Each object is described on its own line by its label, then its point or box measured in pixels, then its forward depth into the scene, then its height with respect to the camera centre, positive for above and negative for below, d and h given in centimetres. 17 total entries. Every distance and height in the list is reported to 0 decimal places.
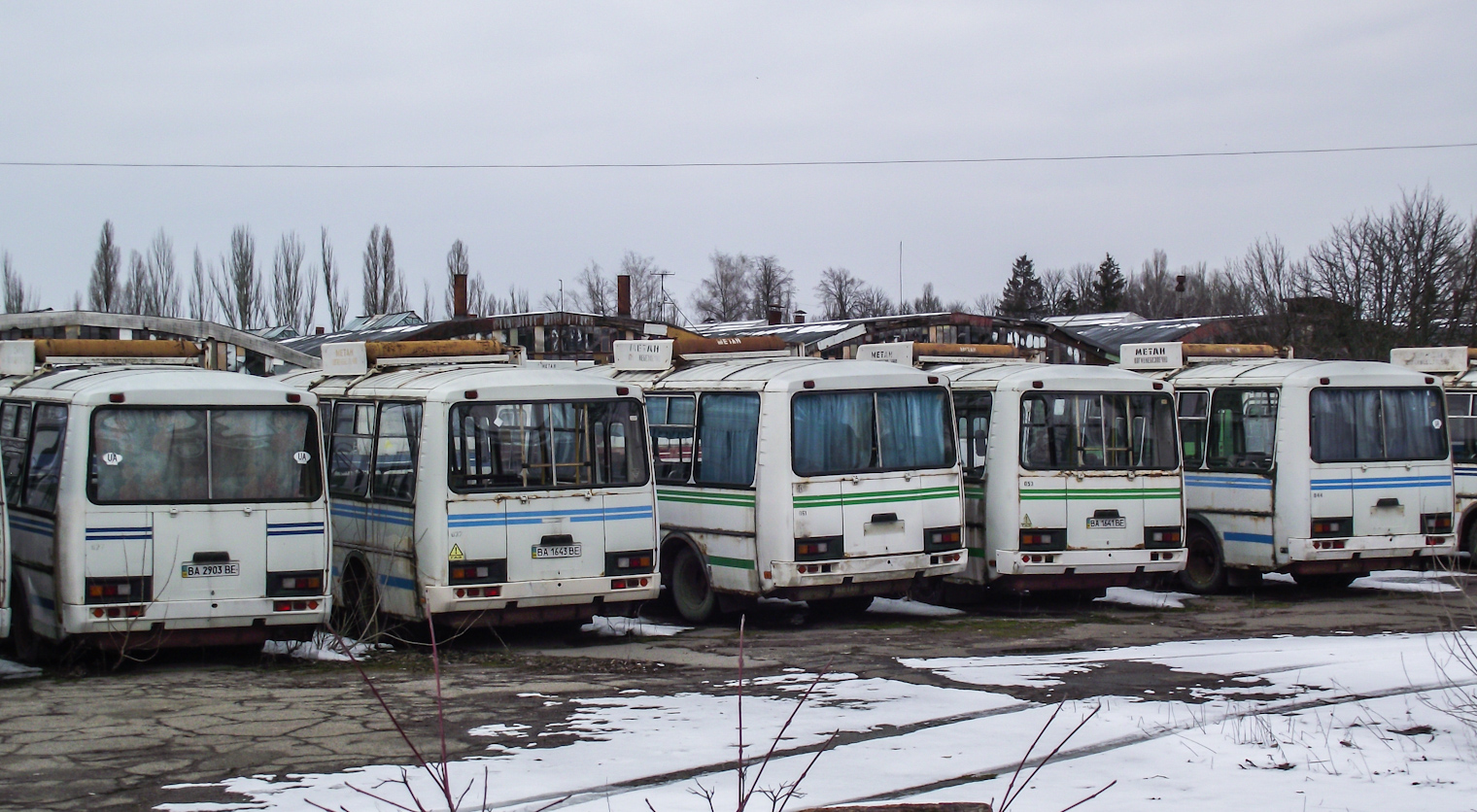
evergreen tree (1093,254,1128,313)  8769 +1008
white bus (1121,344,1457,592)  1625 -19
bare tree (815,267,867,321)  10225 +1169
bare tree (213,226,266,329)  6272 +831
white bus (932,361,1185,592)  1545 -21
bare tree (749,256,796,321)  10438 +1264
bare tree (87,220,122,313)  5897 +835
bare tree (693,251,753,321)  11344 +1375
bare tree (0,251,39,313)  5806 +769
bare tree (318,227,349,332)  6362 +789
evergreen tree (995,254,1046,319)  9081 +1059
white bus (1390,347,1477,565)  1980 +14
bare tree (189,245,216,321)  6116 +787
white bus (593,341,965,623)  1420 -15
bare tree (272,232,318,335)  6391 +792
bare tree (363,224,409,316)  6381 +885
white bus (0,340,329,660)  1145 -20
